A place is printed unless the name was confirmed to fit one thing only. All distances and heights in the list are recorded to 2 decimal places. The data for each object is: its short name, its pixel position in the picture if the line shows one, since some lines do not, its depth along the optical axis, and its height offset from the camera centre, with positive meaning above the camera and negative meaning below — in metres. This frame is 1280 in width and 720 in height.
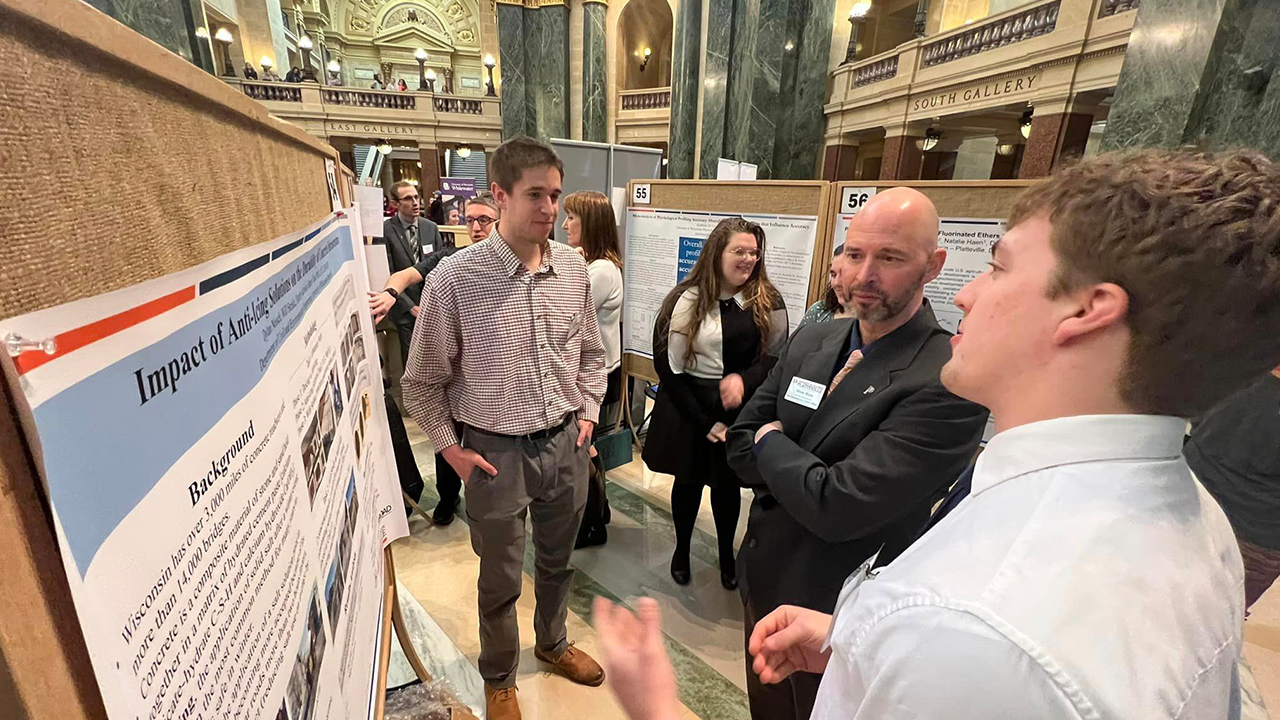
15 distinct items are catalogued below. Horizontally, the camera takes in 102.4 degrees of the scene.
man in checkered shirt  1.68 -0.62
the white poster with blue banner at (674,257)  2.82 -0.33
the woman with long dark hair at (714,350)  2.41 -0.67
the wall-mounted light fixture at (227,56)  14.01 +3.49
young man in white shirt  0.50 -0.31
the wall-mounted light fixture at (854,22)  9.76 +3.46
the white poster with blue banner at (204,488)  0.30 -0.24
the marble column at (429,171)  16.23 +0.60
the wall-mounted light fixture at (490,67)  16.33 +4.23
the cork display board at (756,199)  2.72 +0.02
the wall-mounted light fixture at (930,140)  10.08 +1.33
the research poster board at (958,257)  2.17 -0.19
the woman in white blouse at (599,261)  2.90 -0.35
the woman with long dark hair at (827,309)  2.29 -0.45
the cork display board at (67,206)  0.27 -0.02
